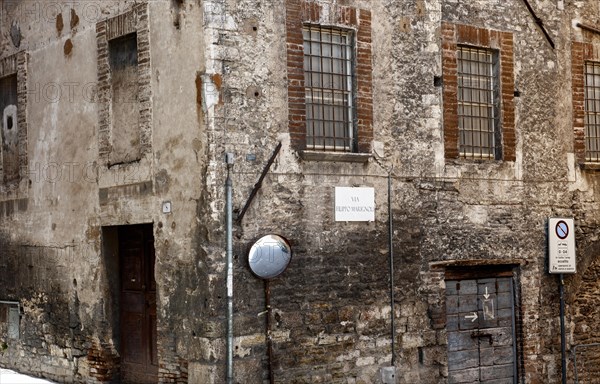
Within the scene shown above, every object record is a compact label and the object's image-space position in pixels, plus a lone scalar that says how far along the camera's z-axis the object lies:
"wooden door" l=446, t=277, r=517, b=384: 12.66
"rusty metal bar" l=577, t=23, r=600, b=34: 14.06
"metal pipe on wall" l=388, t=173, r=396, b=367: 11.90
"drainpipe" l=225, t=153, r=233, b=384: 10.44
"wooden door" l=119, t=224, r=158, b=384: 12.00
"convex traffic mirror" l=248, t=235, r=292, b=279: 10.70
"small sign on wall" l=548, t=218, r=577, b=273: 13.41
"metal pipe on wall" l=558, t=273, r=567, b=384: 13.58
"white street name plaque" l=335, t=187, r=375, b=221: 11.48
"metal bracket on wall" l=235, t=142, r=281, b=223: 10.65
